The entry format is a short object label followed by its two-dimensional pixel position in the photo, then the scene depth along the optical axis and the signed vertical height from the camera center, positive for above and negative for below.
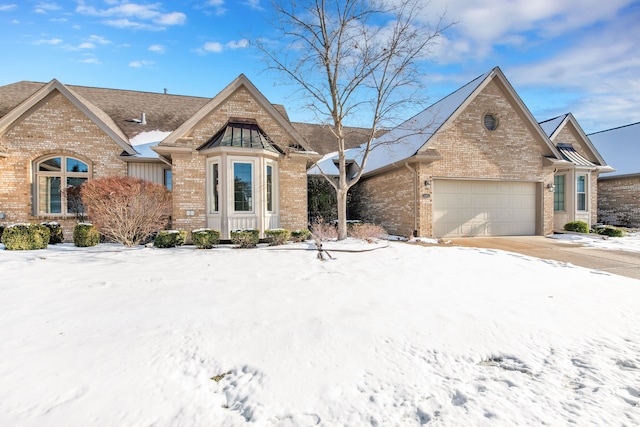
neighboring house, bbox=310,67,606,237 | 13.32 +1.82
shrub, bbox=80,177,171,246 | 9.80 +0.12
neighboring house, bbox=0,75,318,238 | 11.37 +2.02
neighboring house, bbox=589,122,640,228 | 17.38 +1.49
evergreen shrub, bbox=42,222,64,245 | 11.08 -0.77
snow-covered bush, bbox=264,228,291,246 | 11.05 -0.92
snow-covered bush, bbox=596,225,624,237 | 13.69 -1.01
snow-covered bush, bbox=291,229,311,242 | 11.84 -0.96
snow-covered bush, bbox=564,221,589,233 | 14.40 -0.79
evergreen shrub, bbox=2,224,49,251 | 9.45 -0.82
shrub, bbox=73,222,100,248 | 10.38 -0.81
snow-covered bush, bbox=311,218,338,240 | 12.12 -0.91
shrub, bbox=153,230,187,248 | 10.35 -0.95
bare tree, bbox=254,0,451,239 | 11.91 +6.05
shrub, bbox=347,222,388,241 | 12.14 -0.90
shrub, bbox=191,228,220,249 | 10.42 -0.93
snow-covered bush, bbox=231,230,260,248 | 10.61 -0.95
